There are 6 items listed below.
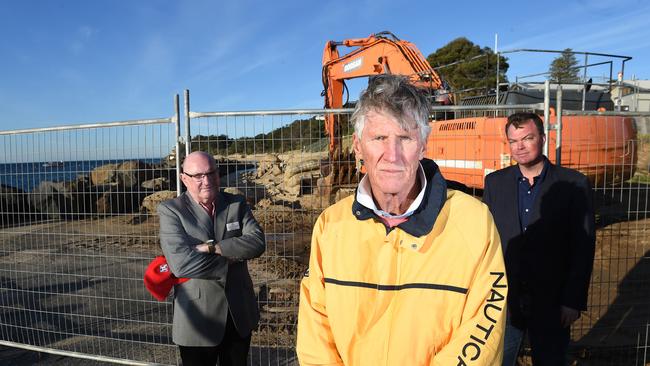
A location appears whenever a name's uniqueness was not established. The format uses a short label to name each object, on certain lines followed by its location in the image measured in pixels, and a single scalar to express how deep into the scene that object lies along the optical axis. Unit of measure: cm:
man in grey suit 271
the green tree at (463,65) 3173
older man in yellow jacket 147
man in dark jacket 263
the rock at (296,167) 413
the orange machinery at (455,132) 561
